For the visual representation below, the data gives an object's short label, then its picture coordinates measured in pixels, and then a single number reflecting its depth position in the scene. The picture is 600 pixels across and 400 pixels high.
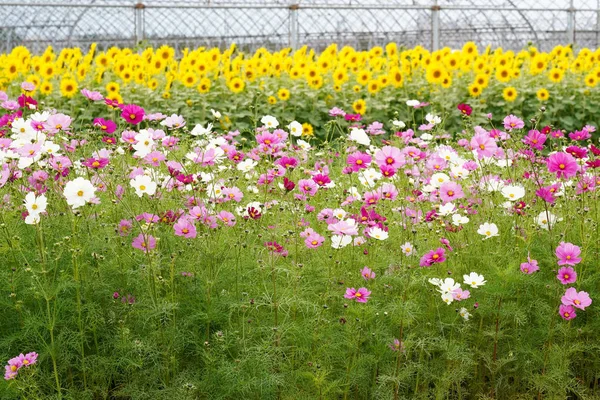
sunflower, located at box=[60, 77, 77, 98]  6.13
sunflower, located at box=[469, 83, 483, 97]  6.56
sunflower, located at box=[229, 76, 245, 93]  6.49
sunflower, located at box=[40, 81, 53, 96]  6.23
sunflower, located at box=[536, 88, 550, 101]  6.49
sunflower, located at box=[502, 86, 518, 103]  6.51
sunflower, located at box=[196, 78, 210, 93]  6.36
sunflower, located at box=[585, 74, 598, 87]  6.83
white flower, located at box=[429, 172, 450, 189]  2.93
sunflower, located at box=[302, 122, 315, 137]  4.72
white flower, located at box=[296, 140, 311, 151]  3.25
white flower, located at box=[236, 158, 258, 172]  3.03
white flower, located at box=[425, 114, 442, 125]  3.55
